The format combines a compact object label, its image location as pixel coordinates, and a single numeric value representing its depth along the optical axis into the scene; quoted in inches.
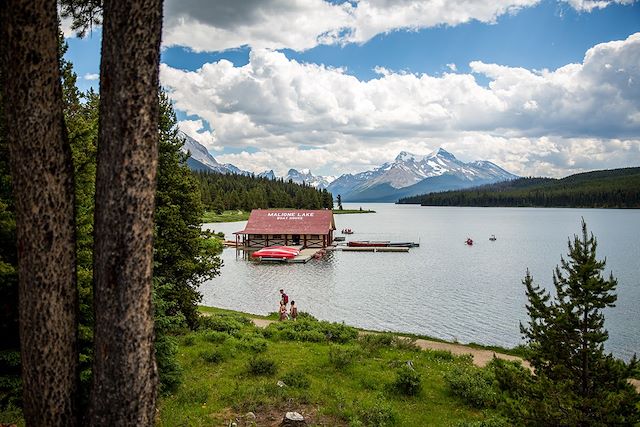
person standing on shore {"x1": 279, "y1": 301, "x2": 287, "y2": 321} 1049.3
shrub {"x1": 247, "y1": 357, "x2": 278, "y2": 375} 572.7
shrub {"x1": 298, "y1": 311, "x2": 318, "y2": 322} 1020.7
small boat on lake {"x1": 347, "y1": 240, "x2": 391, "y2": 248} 2943.2
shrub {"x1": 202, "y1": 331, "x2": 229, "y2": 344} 735.7
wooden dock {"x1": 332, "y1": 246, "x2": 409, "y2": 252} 2839.6
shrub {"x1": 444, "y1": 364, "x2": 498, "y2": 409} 517.7
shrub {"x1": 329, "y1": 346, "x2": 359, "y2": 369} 615.5
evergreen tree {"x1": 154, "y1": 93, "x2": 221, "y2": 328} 742.5
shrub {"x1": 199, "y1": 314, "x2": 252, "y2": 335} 829.2
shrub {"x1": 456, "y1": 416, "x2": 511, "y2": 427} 404.8
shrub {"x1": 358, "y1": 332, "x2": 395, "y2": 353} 745.9
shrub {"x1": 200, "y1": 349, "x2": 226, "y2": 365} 628.4
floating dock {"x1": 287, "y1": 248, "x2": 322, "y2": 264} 2325.3
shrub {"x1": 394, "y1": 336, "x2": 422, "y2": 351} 783.1
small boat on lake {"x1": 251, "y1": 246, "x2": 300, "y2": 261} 2345.0
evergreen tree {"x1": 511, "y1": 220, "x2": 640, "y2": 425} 293.6
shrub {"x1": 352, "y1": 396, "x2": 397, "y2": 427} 425.8
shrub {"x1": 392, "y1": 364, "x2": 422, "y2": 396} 533.0
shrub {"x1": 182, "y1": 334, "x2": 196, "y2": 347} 710.9
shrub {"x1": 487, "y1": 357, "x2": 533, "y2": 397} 340.8
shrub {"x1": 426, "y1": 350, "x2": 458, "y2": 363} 744.3
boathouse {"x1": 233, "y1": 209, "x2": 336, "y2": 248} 2834.2
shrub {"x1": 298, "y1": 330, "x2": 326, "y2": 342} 799.1
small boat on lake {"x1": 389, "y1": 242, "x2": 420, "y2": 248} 3031.5
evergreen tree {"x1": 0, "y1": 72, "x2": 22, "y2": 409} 341.7
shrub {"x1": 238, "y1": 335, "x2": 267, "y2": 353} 692.5
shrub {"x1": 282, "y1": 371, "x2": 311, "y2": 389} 525.3
